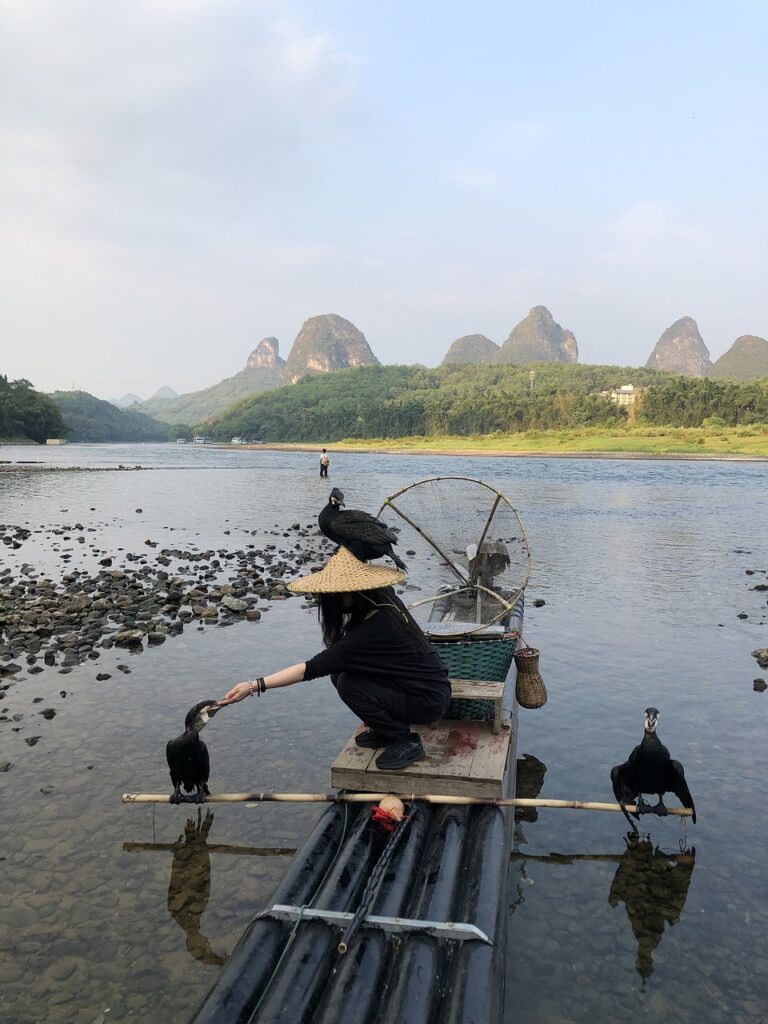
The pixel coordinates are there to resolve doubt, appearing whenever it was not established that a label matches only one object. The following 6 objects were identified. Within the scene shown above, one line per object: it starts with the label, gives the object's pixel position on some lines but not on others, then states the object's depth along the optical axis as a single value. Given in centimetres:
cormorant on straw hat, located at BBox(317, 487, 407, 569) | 589
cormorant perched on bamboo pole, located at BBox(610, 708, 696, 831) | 591
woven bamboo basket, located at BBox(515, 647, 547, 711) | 791
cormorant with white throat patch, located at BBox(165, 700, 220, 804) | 602
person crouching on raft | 565
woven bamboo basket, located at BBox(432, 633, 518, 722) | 716
